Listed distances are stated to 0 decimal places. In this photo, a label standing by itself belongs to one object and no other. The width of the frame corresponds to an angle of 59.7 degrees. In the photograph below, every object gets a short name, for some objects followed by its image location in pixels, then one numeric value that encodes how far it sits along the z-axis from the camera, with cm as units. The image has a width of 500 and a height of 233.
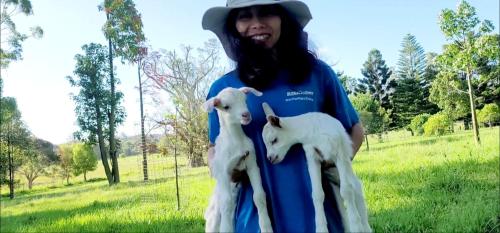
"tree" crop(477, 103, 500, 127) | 1247
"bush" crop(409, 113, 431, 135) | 1345
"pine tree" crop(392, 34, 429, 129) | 1647
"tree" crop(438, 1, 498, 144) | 604
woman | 97
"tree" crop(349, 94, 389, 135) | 1381
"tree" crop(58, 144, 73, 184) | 1246
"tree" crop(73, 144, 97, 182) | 1215
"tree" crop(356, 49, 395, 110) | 2017
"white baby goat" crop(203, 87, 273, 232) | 87
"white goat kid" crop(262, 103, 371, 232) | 84
